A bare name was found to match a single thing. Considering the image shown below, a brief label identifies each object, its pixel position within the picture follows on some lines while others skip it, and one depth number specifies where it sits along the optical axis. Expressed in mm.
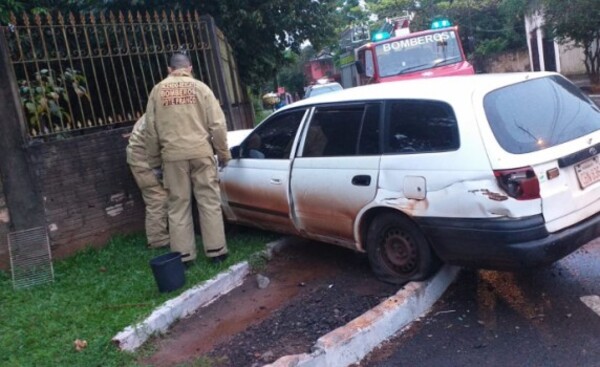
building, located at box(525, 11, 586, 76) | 26078
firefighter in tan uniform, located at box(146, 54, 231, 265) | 5406
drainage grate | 5617
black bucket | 4750
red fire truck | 11695
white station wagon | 3887
